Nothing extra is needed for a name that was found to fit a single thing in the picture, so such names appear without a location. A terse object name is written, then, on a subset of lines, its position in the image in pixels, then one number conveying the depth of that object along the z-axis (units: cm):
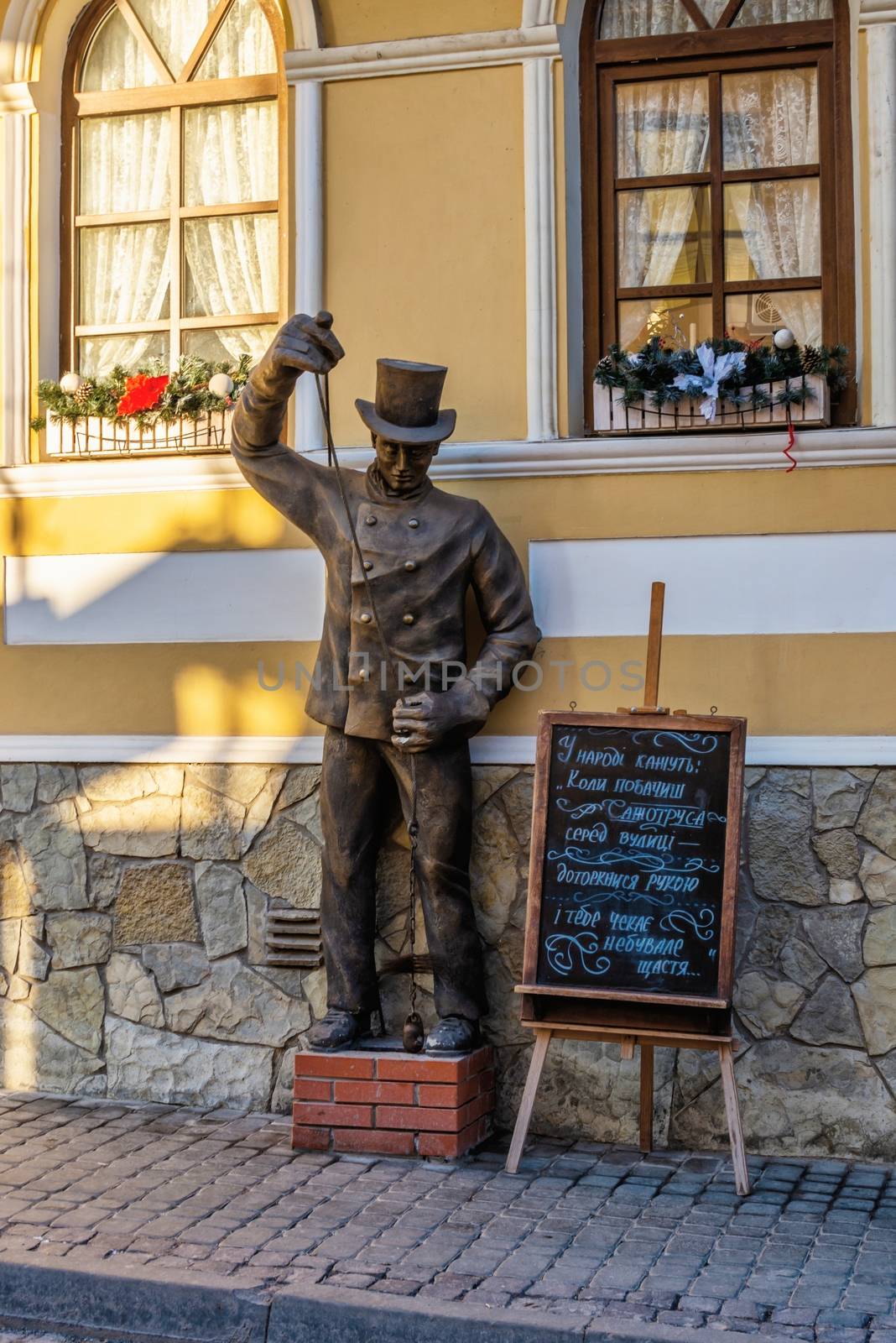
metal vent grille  597
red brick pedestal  534
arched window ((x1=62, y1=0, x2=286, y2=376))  642
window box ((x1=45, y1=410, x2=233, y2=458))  625
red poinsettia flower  625
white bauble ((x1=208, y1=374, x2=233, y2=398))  620
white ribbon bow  567
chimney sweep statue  552
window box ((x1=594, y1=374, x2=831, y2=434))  563
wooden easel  503
